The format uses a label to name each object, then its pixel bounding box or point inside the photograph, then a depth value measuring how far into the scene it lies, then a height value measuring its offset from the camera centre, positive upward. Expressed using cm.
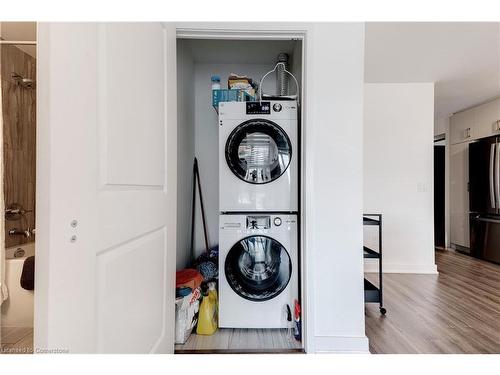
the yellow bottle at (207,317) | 184 -95
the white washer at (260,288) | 185 -67
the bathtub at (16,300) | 168 -77
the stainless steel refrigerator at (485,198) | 347 -16
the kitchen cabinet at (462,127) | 402 +98
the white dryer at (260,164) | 184 +19
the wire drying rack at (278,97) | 188 +65
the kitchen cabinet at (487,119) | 362 +99
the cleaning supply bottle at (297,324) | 174 -94
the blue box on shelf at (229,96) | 199 +71
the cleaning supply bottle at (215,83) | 221 +89
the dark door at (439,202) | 464 -28
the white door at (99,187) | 69 -1
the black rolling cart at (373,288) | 200 -82
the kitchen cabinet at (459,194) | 407 -12
